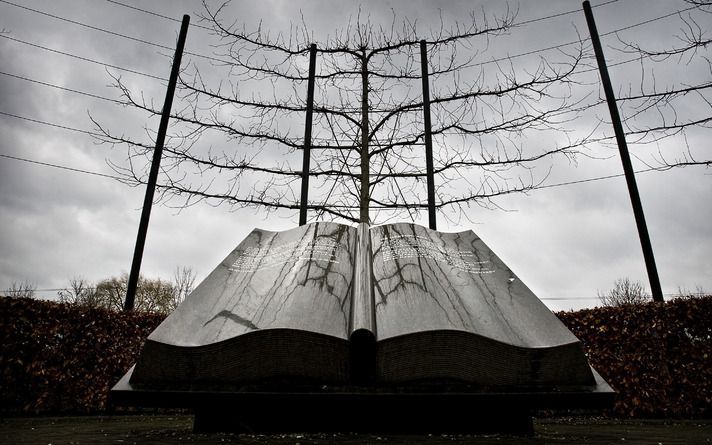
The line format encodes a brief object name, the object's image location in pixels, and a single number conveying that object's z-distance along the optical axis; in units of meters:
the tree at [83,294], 37.22
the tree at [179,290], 35.48
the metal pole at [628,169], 7.27
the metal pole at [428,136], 7.55
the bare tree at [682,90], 6.20
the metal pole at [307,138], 6.69
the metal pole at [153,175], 7.21
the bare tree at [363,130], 9.12
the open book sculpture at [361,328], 2.03
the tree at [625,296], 35.90
